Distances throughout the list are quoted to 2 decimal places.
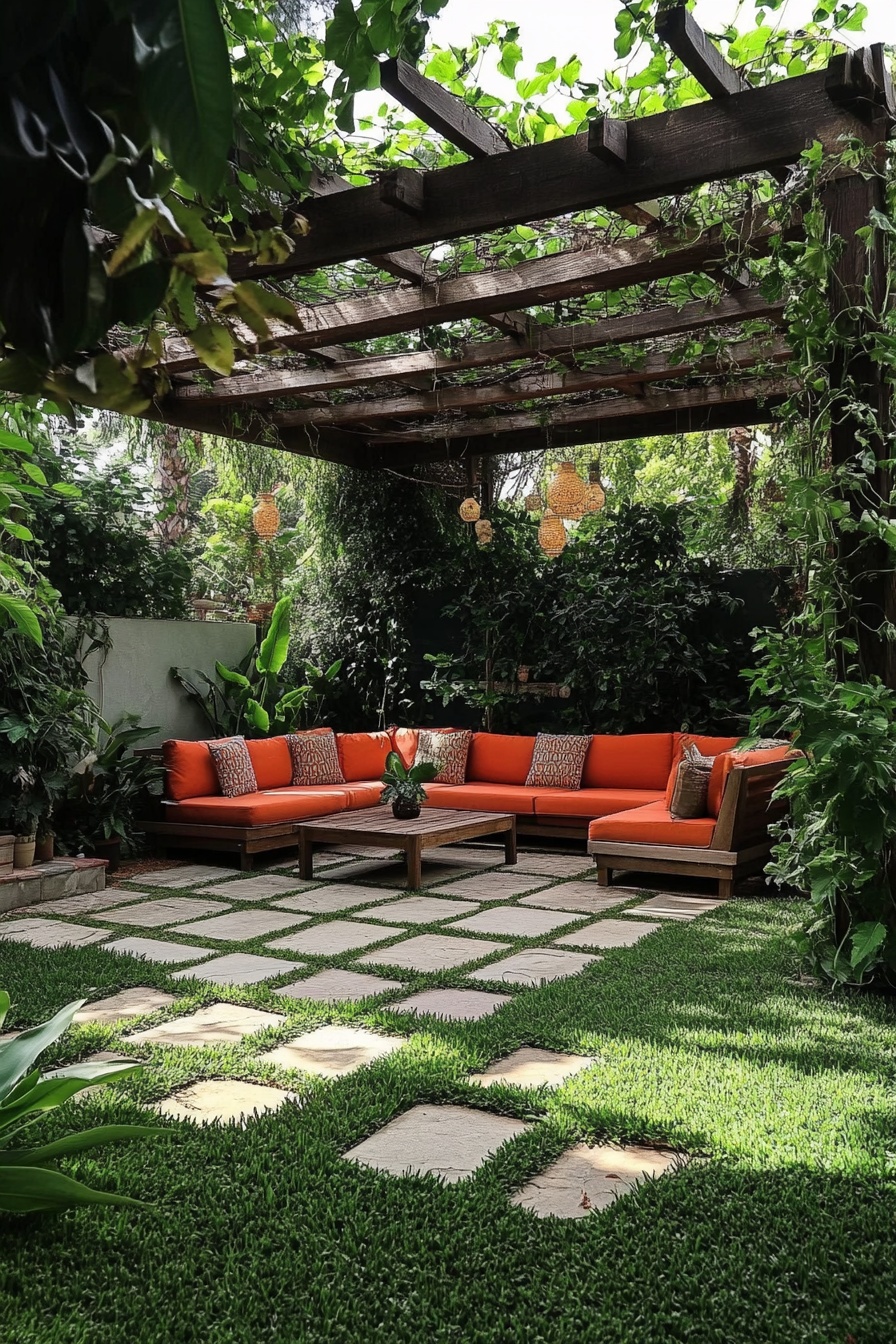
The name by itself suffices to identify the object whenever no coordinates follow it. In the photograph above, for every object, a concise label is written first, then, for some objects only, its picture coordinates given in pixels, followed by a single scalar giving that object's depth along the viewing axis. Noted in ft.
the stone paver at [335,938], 16.94
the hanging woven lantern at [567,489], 25.26
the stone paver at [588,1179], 8.39
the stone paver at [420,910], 19.07
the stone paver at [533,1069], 11.08
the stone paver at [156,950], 16.46
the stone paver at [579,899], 19.94
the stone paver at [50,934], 17.49
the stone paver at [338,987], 14.32
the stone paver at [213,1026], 12.60
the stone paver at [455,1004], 13.50
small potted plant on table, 23.15
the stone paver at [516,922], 18.04
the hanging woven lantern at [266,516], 29.07
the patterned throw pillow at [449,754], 28.76
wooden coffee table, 21.49
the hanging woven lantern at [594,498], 26.06
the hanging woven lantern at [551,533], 27.91
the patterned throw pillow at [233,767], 26.22
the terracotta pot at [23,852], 21.26
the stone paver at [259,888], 21.28
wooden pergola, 13.09
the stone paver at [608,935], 17.15
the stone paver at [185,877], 22.71
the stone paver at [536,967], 15.17
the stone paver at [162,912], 19.07
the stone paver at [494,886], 21.09
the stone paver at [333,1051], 11.69
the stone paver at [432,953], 15.92
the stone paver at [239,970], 15.17
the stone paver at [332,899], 20.06
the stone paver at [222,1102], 10.29
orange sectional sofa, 24.11
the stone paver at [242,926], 17.88
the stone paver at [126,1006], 13.55
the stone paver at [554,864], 23.59
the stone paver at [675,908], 19.20
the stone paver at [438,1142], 9.13
